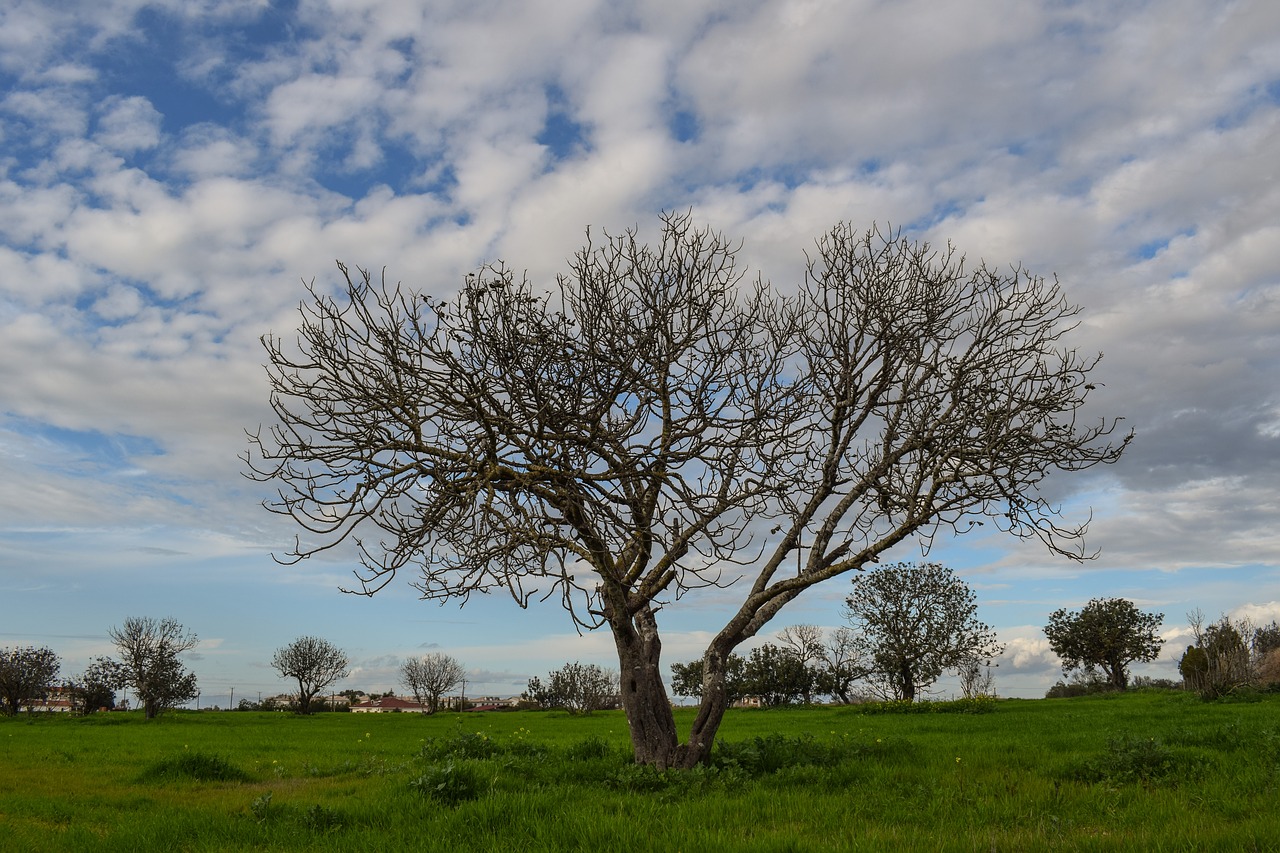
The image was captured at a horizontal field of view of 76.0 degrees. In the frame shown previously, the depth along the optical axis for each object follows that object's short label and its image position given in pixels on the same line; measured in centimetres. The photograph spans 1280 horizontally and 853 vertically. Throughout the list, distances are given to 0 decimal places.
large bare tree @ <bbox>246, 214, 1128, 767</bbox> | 1128
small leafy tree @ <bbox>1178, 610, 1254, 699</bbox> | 3173
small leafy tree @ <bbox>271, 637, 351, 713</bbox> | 6894
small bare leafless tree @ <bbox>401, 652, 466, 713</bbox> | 7919
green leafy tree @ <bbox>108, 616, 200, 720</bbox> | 5375
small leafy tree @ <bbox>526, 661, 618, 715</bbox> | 7031
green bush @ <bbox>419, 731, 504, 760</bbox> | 1563
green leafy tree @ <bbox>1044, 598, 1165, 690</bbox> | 6153
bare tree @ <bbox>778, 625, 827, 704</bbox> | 6362
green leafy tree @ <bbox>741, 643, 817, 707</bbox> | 6475
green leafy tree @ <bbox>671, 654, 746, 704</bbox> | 7788
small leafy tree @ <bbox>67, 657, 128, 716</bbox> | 6525
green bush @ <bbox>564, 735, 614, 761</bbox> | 1512
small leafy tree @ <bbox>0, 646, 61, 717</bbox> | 6594
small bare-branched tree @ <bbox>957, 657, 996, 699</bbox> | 4891
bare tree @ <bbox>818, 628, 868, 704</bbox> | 5904
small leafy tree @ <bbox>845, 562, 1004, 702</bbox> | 4756
